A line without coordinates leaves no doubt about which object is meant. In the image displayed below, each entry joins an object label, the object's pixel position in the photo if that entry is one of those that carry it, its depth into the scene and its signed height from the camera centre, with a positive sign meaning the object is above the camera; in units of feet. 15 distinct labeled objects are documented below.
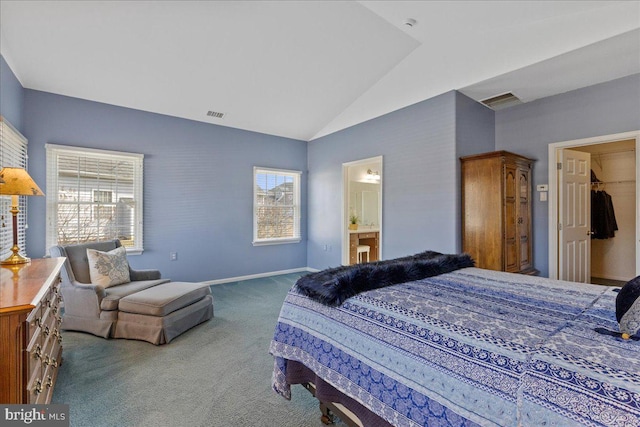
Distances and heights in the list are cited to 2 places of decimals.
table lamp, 6.93 +0.60
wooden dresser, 4.11 -1.85
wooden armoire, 11.93 +0.19
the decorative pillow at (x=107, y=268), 10.82 -1.93
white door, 12.89 +0.00
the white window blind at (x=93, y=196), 13.16 +0.84
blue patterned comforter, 2.83 -1.60
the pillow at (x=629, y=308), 3.50 -1.13
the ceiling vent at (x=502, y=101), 13.29 +5.10
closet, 17.01 +0.40
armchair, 10.03 -2.72
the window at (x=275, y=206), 19.07 +0.55
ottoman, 9.64 -3.25
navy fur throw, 5.41 -1.23
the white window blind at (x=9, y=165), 9.61 +1.69
